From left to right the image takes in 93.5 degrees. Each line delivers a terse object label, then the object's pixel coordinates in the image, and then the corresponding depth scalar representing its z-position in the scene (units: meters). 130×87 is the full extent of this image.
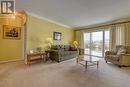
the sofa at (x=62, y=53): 3.19
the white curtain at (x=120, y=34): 3.41
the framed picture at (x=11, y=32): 3.10
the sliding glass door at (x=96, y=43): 4.17
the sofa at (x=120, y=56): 2.63
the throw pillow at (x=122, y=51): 2.78
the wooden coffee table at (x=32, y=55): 2.79
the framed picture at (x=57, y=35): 4.05
